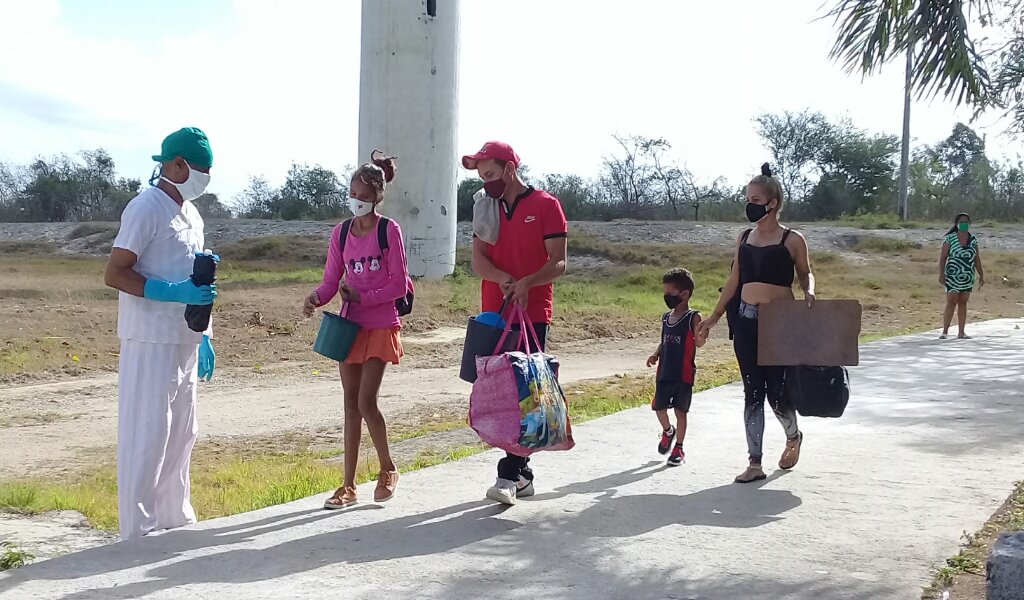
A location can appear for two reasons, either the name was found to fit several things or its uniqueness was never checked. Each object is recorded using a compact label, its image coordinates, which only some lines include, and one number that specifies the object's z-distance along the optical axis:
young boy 6.78
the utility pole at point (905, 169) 41.00
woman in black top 6.25
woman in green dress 14.85
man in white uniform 4.88
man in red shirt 5.42
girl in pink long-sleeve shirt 5.45
